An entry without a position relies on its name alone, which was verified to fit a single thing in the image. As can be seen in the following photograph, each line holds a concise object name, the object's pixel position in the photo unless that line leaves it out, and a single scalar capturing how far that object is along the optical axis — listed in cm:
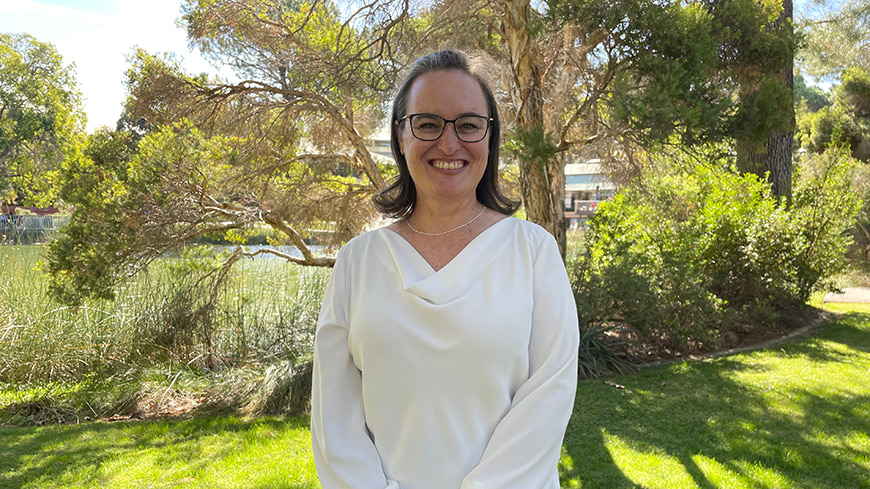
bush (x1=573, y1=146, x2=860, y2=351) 680
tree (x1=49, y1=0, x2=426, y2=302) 558
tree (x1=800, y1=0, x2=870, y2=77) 1129
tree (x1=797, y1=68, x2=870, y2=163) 1324
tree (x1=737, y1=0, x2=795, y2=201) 485
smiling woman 142
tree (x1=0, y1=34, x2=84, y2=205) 2253
